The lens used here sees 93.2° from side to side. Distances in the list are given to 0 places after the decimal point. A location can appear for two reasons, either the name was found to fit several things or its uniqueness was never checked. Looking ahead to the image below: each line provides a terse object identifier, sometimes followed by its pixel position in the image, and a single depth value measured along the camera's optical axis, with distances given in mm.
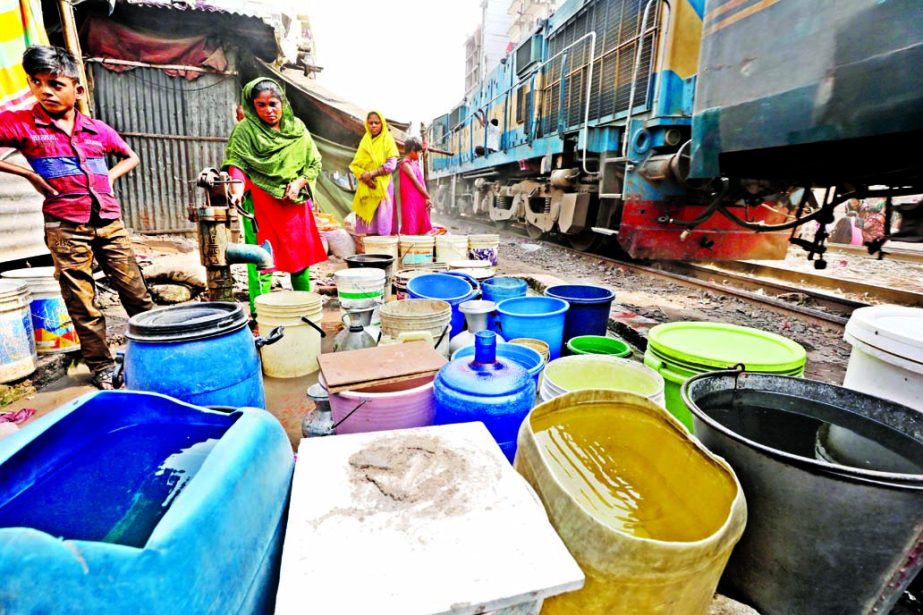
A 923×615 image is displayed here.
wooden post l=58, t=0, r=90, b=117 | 5184
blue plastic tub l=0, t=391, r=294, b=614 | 695
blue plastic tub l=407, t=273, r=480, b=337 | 3393
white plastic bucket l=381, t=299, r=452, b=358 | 2508
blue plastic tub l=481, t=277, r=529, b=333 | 3389
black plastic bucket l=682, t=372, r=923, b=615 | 1034
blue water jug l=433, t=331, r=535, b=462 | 1601
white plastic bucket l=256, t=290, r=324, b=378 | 2934
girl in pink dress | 6125
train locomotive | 2438
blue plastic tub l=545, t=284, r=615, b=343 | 3033
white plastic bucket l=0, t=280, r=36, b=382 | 2877
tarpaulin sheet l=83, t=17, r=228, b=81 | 7254
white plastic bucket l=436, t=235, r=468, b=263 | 4836
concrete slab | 841
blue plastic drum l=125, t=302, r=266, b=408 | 1751
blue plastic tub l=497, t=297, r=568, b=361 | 2646
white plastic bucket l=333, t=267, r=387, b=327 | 3193
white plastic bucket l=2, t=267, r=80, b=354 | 3244
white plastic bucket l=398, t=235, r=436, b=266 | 4770
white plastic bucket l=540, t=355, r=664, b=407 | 2014
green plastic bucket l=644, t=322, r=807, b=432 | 1732
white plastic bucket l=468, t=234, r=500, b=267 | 5043
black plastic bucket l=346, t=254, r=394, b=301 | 3994
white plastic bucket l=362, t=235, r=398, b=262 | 4609
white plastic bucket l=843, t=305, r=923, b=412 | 1365
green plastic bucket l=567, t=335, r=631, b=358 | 2634
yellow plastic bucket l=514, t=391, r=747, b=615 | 956
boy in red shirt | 2518
